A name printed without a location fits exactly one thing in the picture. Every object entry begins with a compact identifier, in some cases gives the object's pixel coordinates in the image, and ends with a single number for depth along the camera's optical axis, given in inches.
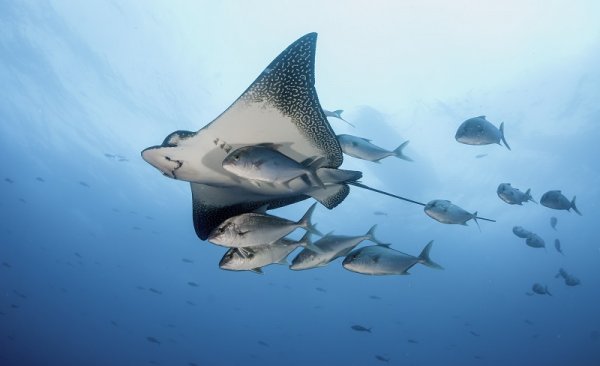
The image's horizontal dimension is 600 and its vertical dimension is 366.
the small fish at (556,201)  287.6
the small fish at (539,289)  460.4
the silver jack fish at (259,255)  135.8
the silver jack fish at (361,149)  206.5
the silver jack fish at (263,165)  103.5
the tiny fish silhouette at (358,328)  530.3
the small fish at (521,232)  367.2
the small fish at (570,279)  451.2
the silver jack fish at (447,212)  228.7
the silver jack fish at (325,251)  157.2
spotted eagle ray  107.3
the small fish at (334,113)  208.3
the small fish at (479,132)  227.8
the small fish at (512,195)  266.7
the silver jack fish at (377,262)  168.6
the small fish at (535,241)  361.6
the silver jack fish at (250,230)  123.3
